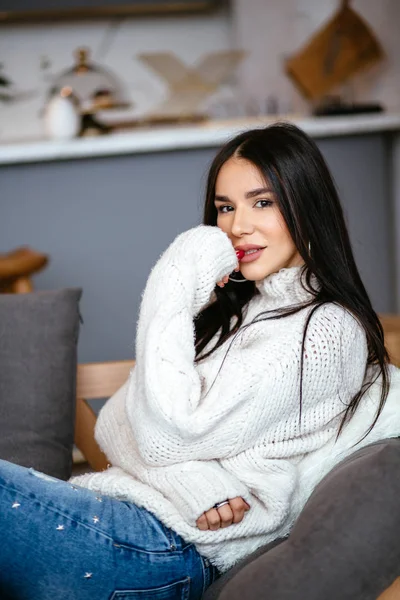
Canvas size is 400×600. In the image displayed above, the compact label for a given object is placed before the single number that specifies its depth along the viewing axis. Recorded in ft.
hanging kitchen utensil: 11.43
